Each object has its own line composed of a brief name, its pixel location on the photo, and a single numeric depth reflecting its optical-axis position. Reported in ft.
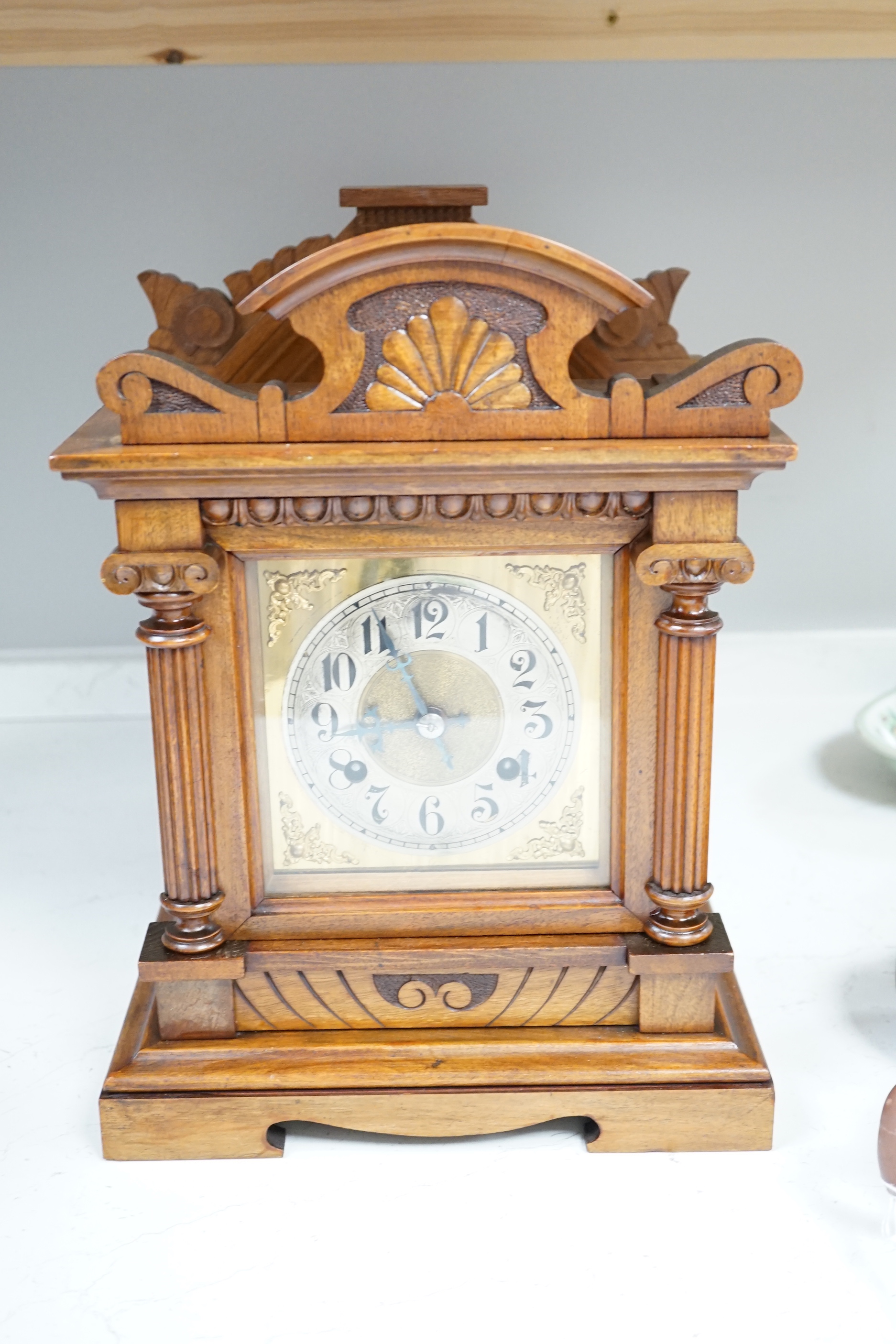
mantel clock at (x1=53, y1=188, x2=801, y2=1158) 2.86
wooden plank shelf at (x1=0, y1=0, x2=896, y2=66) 4.50
